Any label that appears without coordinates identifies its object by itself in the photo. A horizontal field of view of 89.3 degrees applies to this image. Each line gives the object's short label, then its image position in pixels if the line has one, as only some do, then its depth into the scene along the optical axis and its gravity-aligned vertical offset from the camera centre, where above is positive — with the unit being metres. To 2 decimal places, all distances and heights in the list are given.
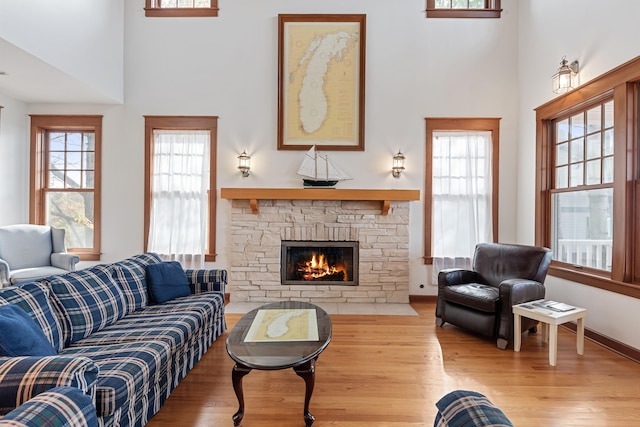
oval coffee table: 1.75 -0.80
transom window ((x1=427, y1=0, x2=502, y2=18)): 4.39 +2.73
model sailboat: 4.30 +0.54
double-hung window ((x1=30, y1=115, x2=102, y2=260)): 4.53 +0.38
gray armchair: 3.76 -0.52
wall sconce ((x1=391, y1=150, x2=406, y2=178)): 4.36 +0.65
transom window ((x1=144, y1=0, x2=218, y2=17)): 4.41 +2.75
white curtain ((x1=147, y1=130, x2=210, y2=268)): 4.41 +0.19
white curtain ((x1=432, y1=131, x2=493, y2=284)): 4.42 +0.23
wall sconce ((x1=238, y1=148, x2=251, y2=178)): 4.36 +0.64
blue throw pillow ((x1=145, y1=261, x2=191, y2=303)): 2.83 -0.65
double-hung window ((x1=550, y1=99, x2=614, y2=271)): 3.17 +0.28
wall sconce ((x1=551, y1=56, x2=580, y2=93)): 3.37 +1.45
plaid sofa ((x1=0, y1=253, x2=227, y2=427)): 1.25 -0.79
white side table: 2.62 -0.89
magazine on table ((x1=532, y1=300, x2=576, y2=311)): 2.84 -0.83
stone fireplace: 4.37 -0.42
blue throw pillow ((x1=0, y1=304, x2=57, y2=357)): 1.41 -0.58
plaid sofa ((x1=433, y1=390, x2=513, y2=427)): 0.75 -0.48
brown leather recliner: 2.99 -0.77
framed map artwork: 4.39 +1.77
